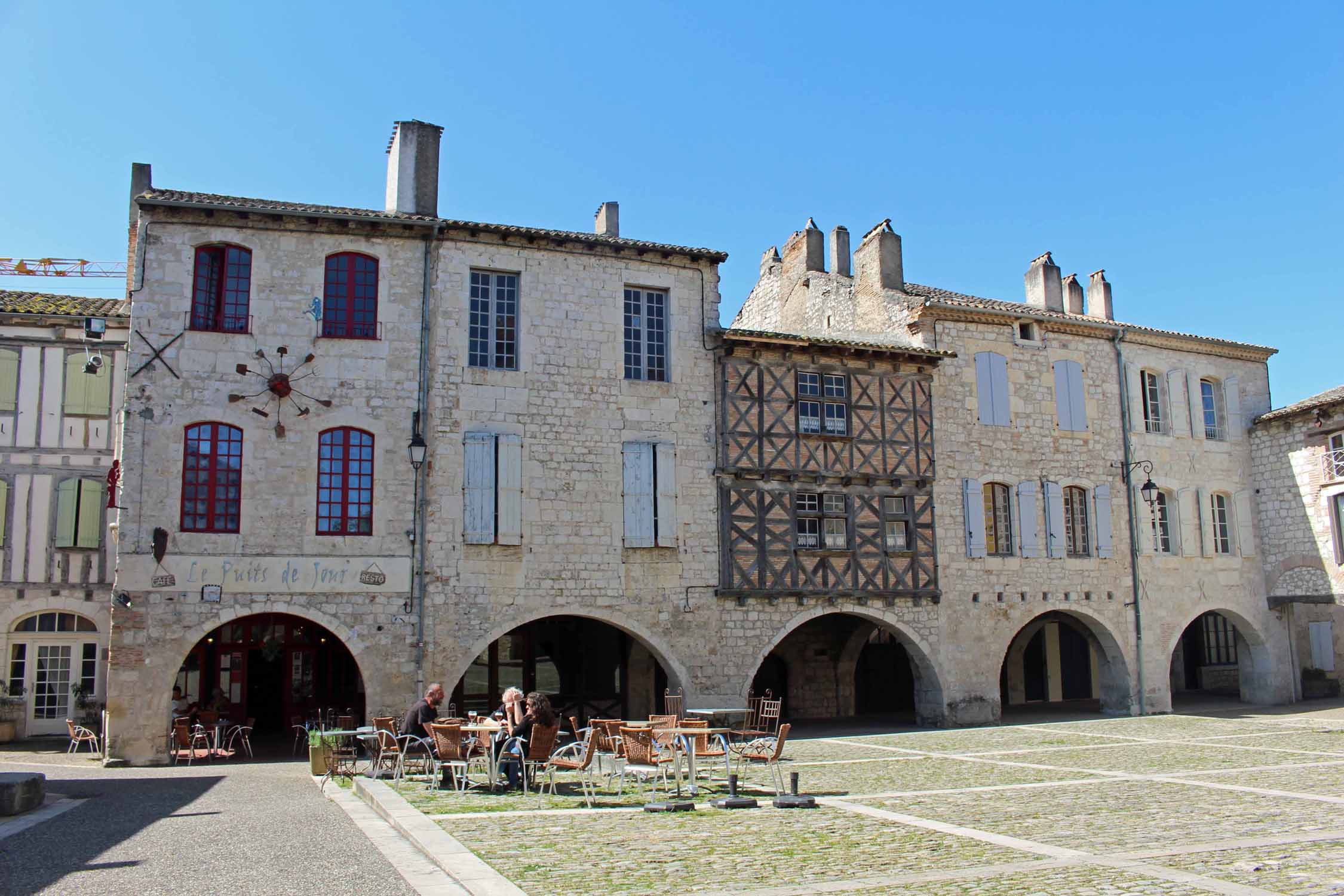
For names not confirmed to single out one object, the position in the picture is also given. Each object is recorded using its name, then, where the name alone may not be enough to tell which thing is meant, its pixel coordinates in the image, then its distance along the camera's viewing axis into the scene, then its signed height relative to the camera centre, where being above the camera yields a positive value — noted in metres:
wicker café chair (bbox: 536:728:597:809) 9.42 -1.31
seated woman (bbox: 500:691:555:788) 9.95 -1.03
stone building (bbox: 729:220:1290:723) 18.81 +2.38
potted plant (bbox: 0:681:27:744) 16.89 -1.38
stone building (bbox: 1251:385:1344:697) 20.73 +2.09
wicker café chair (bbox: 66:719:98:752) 15.04 -1.58
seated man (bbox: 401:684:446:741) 10.78 -0.96
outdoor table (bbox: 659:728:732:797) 9.69 -1.12
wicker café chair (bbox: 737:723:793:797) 10.38 -1.41
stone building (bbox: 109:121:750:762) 14.65 +2.40
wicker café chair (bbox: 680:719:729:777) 10.24 -1.28
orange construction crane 39.56 +13.93
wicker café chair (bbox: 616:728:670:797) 9.52 -1.24
